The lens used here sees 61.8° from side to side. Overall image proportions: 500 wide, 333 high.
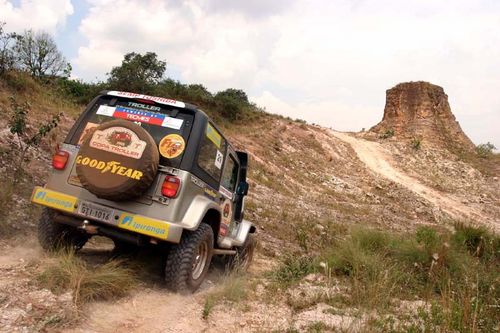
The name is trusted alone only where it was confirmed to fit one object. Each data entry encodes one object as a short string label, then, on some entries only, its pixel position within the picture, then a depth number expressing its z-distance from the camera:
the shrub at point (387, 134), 38.09
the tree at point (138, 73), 21.34
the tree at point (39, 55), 22.62
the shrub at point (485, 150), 34.50
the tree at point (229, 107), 26.91
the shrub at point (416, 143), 34.00
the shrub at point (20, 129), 6.80
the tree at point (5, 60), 12.47
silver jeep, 4.09
